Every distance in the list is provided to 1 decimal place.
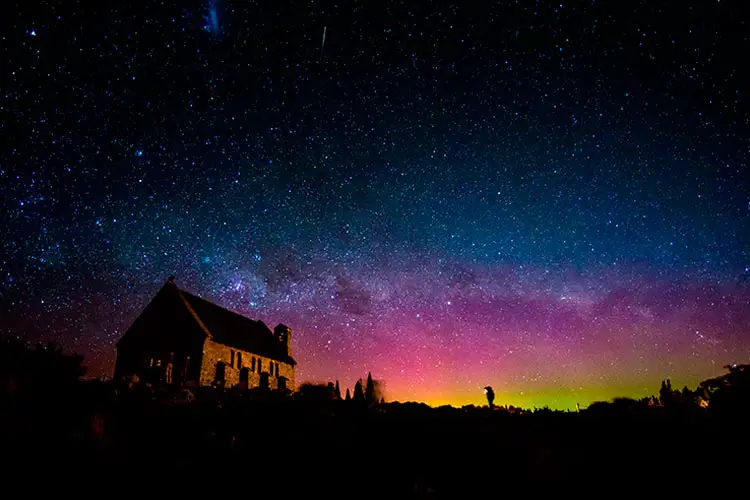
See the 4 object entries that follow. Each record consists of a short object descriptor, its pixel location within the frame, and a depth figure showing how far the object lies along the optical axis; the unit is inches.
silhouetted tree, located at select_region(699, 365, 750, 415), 394.3
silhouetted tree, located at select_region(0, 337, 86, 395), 551.0
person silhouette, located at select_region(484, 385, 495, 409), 1123.3
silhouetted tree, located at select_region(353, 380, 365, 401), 1107.6
